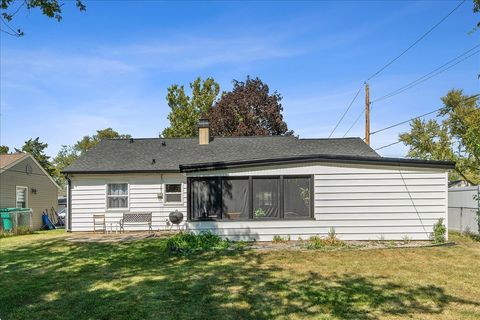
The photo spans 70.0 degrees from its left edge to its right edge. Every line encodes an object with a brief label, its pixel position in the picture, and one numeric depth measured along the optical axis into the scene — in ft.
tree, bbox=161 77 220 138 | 127.13
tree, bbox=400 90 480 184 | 84.13
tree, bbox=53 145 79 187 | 196.44
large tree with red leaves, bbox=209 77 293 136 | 104.68
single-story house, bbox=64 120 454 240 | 38.55
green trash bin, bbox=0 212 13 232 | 55.44
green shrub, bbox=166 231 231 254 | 34.19
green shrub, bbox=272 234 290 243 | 38.51
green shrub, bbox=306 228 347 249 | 35.25
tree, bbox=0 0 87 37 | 18.86
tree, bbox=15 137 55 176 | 124.22
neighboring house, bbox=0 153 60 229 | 64.69
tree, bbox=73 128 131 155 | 168.54
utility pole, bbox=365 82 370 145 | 69.10
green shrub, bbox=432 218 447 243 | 37.63
